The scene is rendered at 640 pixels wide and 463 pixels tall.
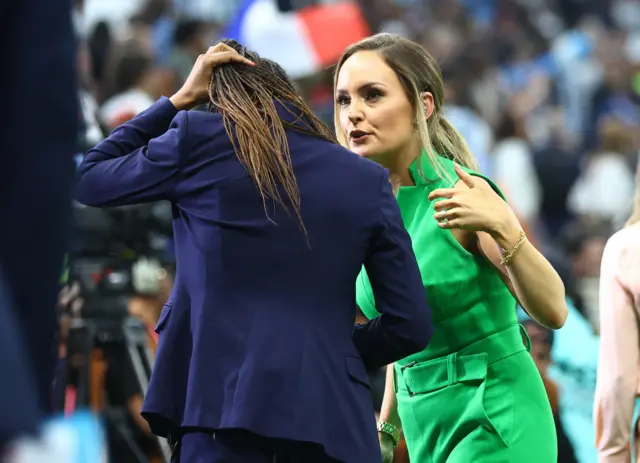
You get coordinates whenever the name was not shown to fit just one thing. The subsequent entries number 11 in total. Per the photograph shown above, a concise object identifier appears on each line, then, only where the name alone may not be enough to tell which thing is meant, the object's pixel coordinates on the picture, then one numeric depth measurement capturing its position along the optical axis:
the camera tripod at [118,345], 11.67
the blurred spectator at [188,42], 21.94
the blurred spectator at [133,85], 16.61
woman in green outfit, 7.03
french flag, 17.05
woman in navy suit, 5.87
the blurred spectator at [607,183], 24.73
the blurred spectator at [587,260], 19.84
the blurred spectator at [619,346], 8.29
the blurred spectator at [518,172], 22.56
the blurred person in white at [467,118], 19.95
